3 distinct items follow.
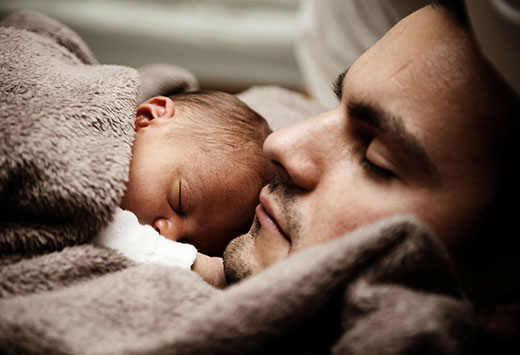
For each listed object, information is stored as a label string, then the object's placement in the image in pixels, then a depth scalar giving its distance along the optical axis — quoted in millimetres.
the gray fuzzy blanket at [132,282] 311
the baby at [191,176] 418
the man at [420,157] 339
